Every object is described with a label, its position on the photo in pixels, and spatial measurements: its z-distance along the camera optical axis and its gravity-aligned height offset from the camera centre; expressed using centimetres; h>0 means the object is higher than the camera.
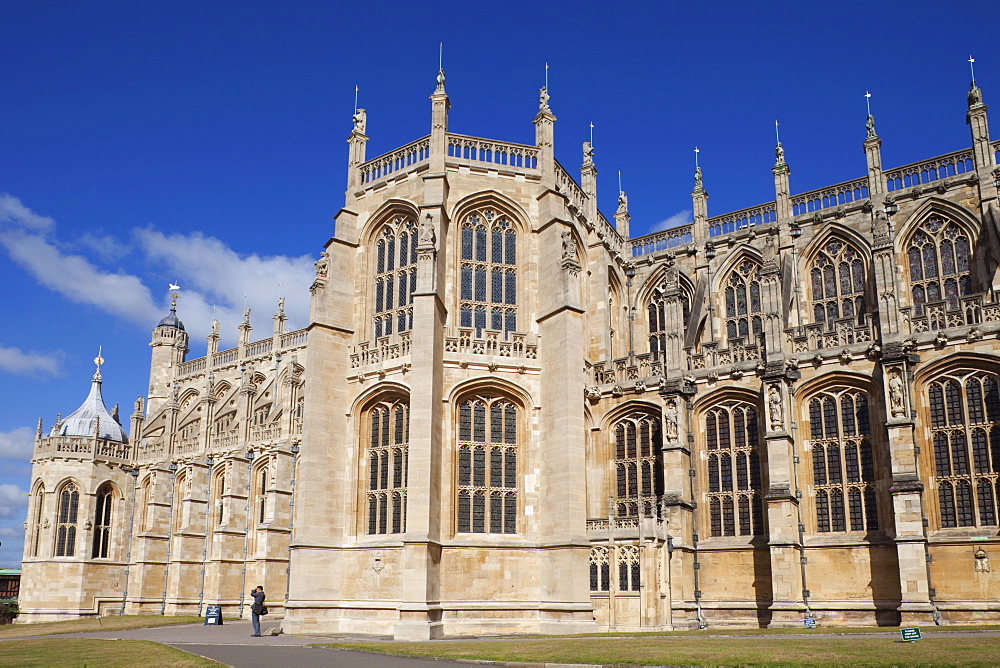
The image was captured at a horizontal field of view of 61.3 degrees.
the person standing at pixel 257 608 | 2705 -204
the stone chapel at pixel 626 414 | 2678 +437
